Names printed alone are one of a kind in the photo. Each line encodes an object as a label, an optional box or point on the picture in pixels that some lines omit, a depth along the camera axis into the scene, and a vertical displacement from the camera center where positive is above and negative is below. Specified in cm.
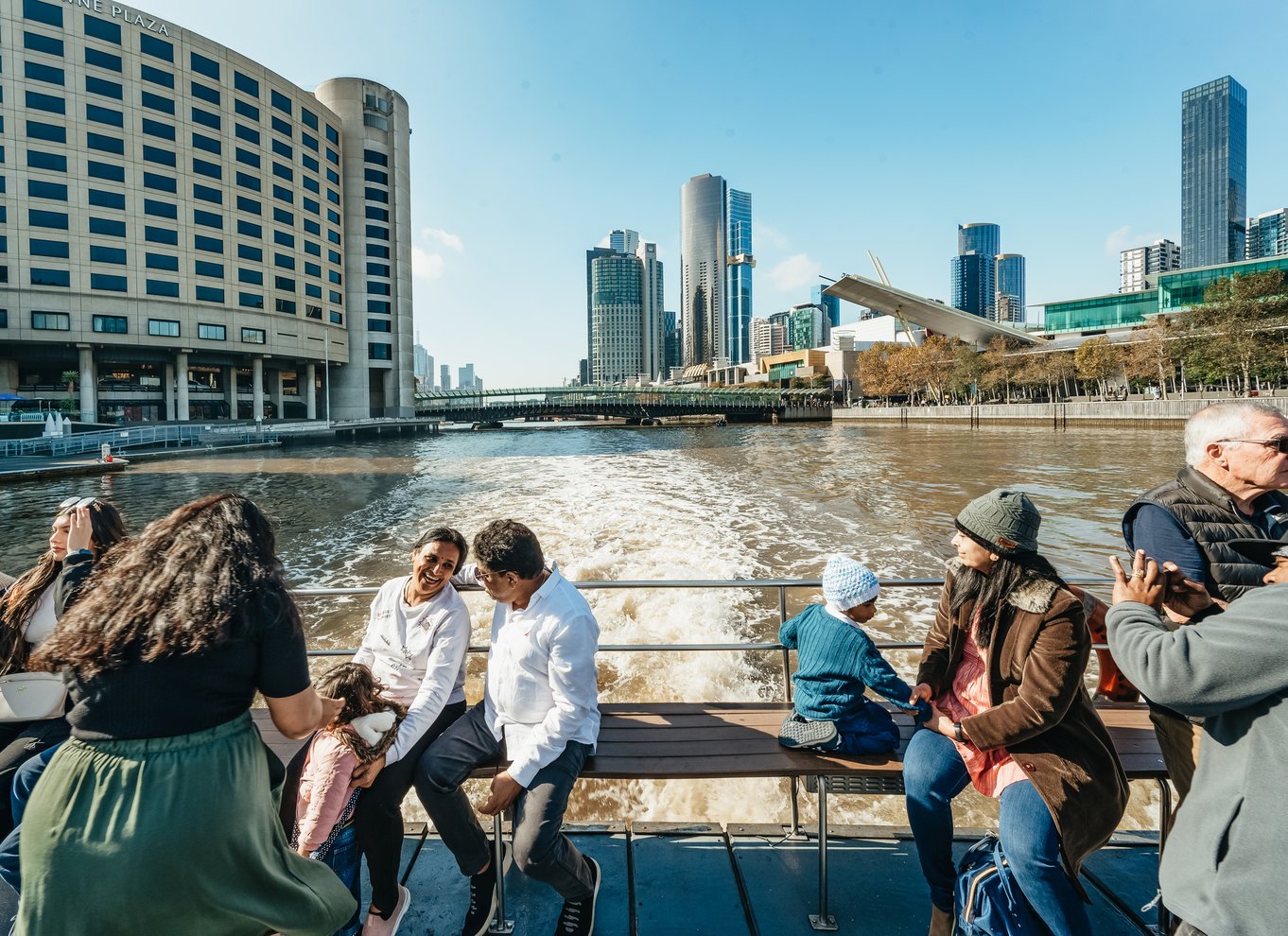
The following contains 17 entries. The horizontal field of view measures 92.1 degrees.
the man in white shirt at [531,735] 246 -121
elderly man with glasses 220 -27
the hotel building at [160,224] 4281 +1791
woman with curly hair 137 -71
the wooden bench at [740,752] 262 -143
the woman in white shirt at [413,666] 252 -103
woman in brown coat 211 -108
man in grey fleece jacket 134 -74
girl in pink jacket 229 -120
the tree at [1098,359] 5694 +690
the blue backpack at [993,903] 213 -163
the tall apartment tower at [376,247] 6738 +2242
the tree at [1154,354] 5119 +657
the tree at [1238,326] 4397 +759
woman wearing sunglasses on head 233 -59
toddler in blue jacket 269 -104
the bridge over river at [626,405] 7412 +481
